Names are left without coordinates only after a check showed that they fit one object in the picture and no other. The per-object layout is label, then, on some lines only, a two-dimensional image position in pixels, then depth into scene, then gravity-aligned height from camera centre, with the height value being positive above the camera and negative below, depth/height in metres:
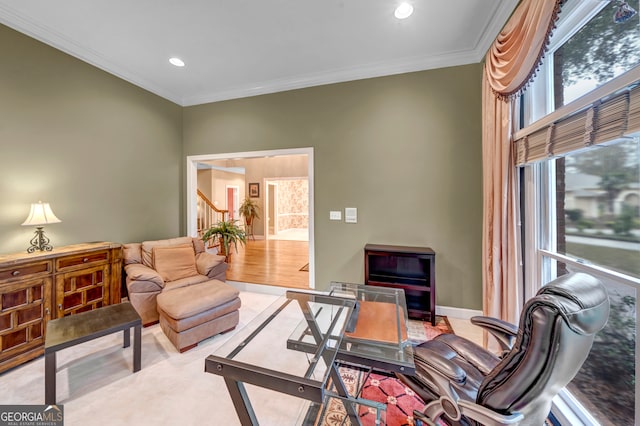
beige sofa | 2.23 -0.86
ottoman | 2.18 -0.99
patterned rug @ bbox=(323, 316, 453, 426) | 1.49 -1.34
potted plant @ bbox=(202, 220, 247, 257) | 4.13 -0.35
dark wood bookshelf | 2.68 -0.77
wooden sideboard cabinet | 1.93 -0.73
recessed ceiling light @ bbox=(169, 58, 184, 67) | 2.93 +1.99
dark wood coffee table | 1.56 -0.89
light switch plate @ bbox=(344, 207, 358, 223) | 3.22 -0.01
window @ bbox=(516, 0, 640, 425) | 1.15 +0.22
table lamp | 2.22 -0.06
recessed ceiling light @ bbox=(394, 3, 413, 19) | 2.12 +1.93
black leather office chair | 0.81 -0.54
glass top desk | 1.04 -0.75
